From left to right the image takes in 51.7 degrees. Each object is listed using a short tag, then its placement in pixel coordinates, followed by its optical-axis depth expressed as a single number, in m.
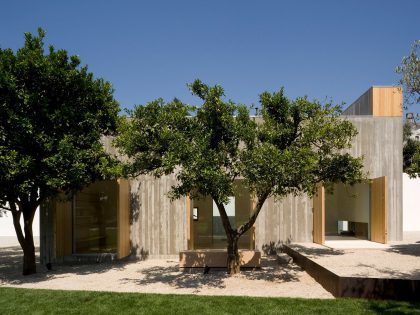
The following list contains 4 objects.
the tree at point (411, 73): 10.16
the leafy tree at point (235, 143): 9.04
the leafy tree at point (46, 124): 10.34
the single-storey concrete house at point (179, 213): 15.07
